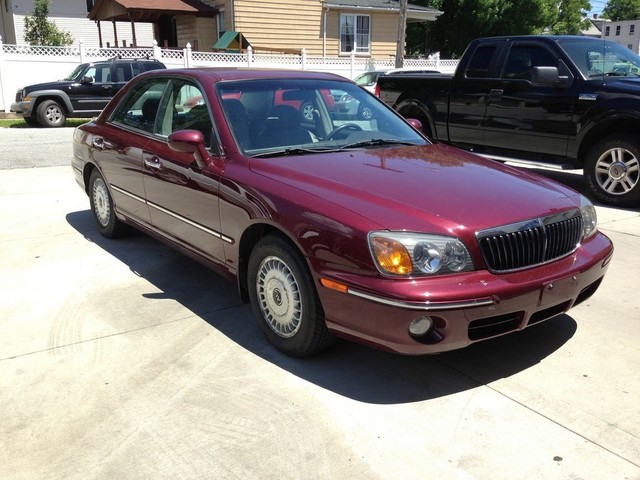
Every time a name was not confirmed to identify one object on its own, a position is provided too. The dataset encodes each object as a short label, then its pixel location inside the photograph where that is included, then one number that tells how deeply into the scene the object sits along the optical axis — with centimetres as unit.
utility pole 2205
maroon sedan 302
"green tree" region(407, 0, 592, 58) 3203
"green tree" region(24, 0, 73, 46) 2931
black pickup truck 719
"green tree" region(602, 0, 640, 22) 10751
